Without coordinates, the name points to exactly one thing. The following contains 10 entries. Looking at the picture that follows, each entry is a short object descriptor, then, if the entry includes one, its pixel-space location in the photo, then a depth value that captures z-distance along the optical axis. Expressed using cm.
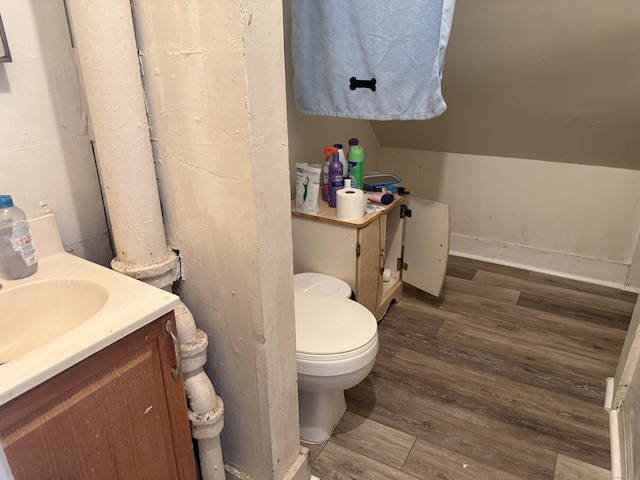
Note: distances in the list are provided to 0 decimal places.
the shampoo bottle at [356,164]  198
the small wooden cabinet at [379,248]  190
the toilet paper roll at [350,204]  183
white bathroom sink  78
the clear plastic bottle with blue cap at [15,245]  94
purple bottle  194
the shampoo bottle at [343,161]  197
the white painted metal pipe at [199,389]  104
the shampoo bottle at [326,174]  197
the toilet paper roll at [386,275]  232
